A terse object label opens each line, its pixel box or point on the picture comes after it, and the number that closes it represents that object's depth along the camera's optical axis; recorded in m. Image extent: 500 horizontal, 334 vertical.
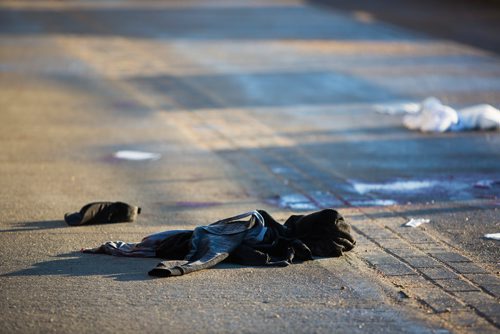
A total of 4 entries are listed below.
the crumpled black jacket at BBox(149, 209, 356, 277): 14.80
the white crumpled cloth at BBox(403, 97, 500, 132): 26.97
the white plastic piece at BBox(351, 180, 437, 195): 20.31
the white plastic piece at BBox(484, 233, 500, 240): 16.47
